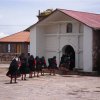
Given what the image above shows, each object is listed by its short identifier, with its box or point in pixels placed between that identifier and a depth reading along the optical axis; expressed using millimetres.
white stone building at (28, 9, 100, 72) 18818
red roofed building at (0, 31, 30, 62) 33293
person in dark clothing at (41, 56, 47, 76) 17333
